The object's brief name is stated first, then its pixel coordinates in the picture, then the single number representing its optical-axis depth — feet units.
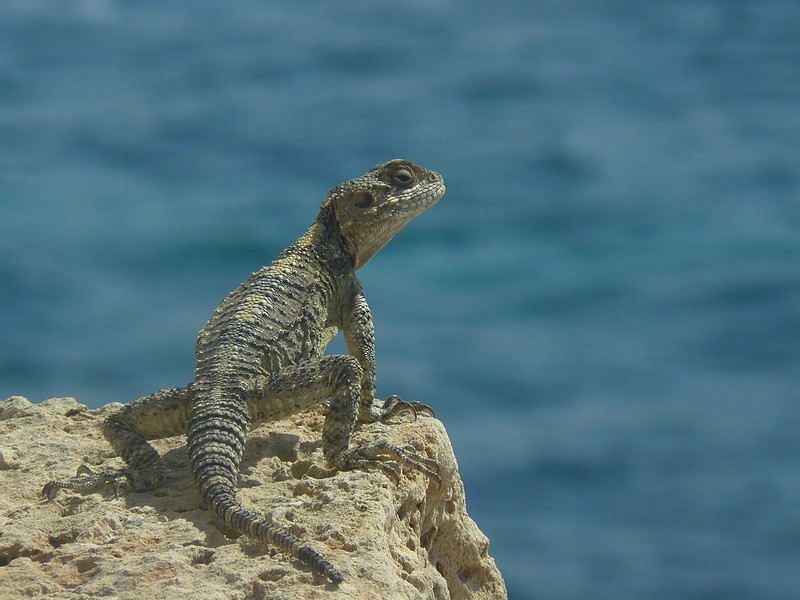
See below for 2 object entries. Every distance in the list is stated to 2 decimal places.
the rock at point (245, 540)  28.73
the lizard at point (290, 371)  32.96
